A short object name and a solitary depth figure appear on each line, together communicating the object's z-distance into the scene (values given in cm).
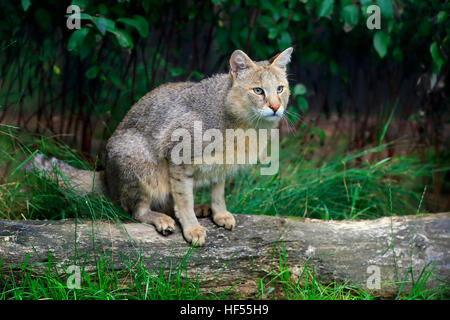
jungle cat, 321
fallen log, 289
